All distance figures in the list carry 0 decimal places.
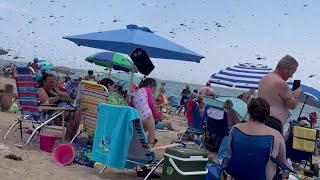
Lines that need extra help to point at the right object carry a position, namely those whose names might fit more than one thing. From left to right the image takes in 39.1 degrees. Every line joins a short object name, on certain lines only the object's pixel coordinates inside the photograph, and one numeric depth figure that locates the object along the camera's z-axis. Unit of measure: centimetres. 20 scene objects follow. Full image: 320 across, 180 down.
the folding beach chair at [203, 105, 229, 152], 618
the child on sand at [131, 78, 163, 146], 542
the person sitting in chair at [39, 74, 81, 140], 611
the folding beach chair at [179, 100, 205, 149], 728
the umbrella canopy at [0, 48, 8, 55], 2227
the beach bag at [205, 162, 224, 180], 343
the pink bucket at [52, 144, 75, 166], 506
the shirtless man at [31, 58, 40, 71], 1040
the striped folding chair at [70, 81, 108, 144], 536
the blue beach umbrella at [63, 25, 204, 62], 629
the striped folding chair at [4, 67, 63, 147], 569
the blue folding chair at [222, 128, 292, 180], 321
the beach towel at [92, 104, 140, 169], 436
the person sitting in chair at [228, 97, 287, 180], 325
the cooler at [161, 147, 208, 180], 340
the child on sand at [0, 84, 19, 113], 923
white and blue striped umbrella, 623
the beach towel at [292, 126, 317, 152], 586
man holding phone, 420
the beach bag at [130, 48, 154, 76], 666
